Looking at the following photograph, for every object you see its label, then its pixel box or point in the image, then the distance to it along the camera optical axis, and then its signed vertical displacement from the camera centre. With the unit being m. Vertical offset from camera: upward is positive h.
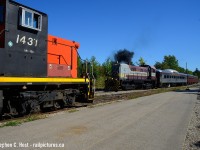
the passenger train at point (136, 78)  36.81 +1.29
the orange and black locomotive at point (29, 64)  10.01 +0.84
